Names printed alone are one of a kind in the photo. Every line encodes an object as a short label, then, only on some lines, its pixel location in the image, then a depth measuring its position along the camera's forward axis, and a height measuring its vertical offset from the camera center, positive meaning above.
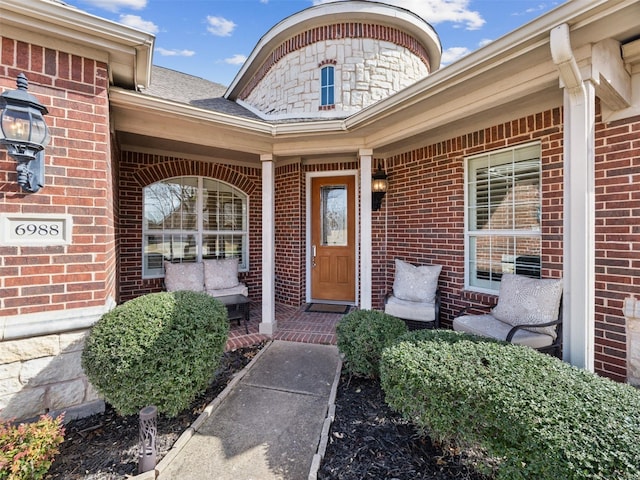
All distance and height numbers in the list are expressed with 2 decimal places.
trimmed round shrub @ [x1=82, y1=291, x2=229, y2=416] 2.11 -0.87
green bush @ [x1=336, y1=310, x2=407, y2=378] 2.74 -0.96
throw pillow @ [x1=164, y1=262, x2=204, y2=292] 4.64 -0.65
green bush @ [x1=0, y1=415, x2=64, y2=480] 1.58 -1.19
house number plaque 2.16 +0.05
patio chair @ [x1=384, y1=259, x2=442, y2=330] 3.79 -0.84
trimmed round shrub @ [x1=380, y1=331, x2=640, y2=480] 1.29 -0.88
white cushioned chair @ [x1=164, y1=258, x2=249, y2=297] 4.66 -0.67
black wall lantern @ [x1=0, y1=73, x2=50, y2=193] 1.99 +0.73
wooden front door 5.41 -0.06
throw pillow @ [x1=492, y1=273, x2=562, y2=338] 2.91 -0.67
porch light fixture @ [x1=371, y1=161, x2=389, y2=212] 4.77 +0.86
